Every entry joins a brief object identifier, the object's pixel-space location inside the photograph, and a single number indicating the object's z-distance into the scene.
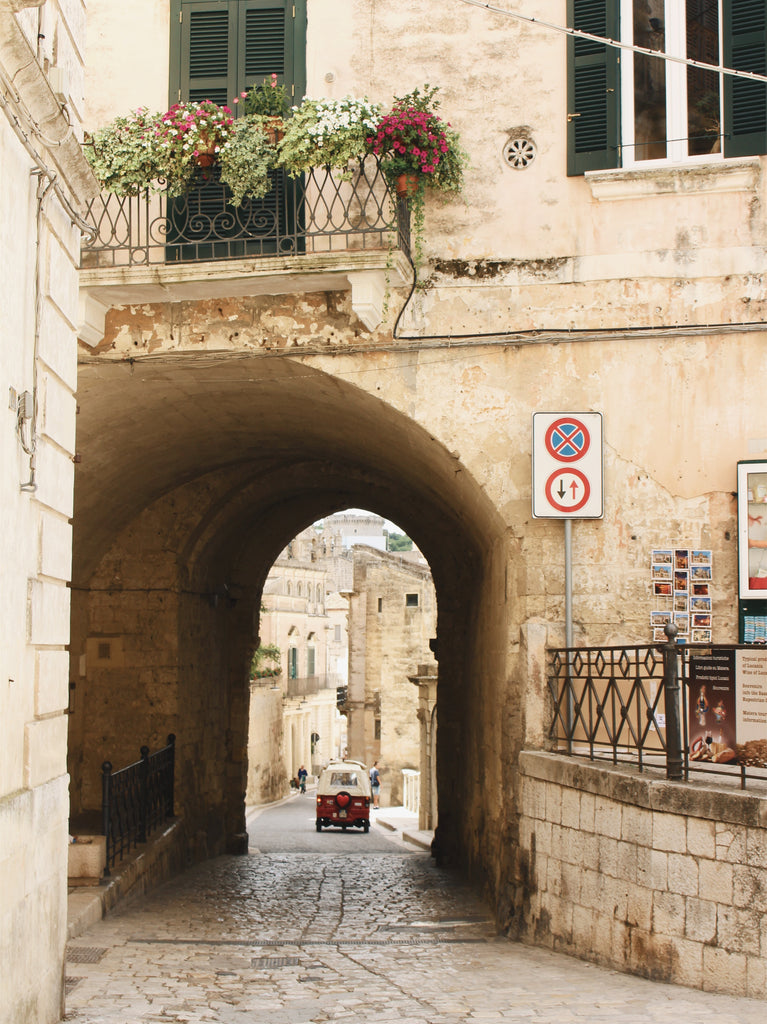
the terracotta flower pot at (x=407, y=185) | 8.73
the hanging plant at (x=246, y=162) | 8.75
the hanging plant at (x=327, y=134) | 8.55
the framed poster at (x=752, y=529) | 8.39
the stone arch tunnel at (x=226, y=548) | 9.80
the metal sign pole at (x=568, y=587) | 8.46
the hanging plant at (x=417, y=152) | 8.58
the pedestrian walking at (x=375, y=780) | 36.06
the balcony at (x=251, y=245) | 8.62
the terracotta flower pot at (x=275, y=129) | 8.89
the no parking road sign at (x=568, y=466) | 8.58
